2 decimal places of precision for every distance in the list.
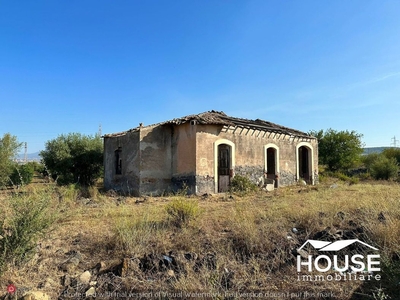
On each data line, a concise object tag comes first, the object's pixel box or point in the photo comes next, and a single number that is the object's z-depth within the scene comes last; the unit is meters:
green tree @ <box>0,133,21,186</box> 15.95
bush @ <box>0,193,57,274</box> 4.14
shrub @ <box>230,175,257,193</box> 13.50
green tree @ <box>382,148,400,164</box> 28.03
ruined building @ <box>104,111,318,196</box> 13.13
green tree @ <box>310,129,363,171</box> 25.48
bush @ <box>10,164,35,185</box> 17.28
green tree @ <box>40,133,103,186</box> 18.36
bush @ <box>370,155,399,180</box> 20.78
